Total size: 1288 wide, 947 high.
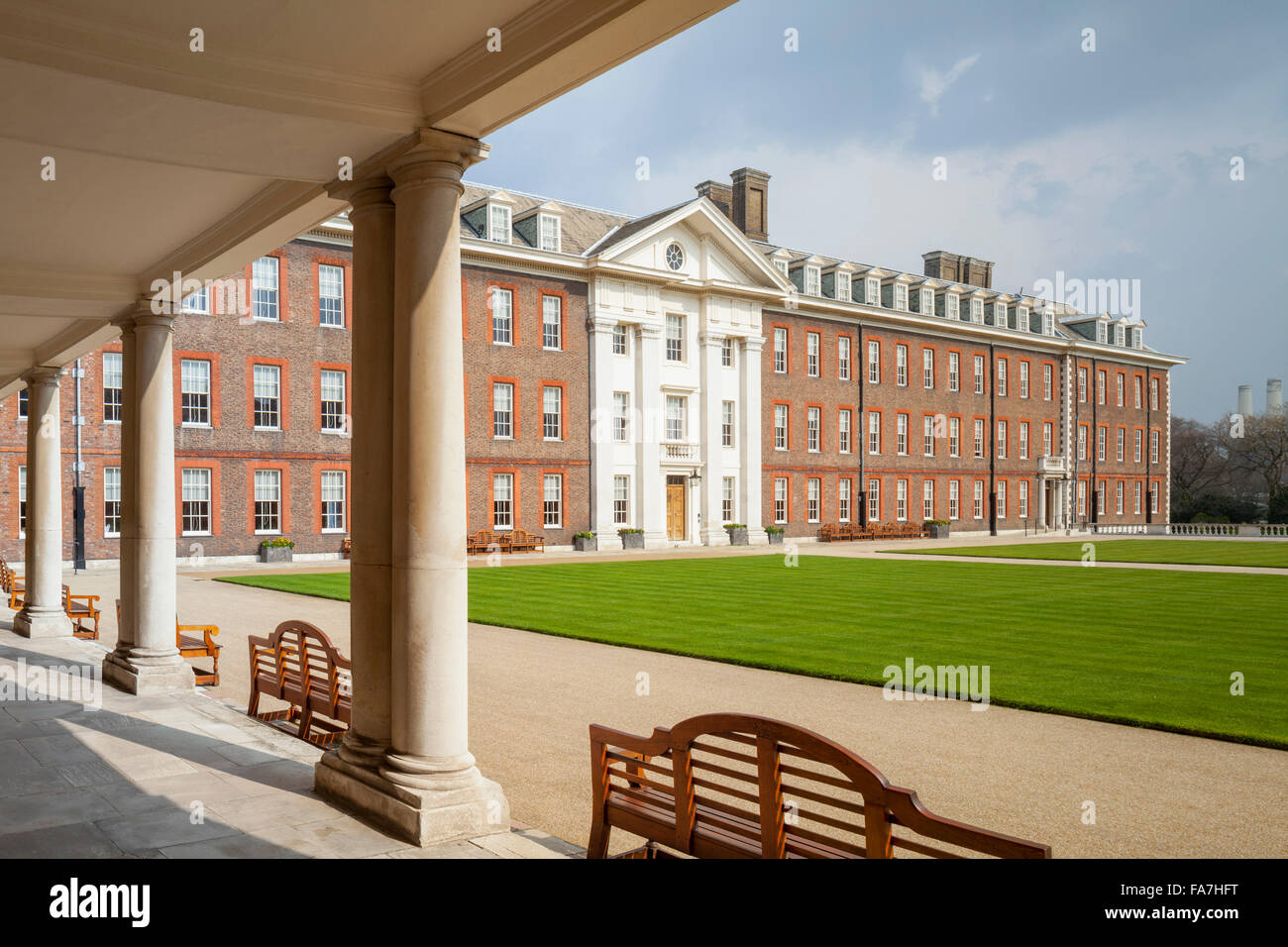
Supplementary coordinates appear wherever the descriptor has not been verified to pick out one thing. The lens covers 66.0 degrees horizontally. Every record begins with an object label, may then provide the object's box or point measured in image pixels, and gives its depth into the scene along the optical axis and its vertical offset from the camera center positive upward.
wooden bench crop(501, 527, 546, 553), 37.16 -1.82
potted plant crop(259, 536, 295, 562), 32.12 -1.77
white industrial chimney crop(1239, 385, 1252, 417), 77.31 +7.67
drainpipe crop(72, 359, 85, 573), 29.23 -0.75
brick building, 32.06 +4.25
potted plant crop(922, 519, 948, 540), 52.22 -1.99
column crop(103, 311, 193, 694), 10.16 -0.25
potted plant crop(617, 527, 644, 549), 40.59 -1.88
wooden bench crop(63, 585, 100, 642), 15.05 -1.80
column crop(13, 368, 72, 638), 14.70 -0.33
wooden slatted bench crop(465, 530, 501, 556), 35.84 -1.76
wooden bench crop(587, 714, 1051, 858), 3.52 -1.31
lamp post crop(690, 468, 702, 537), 43.62 +0.35
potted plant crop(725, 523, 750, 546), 44.19 -1.85
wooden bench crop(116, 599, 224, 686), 10.62 -1.69
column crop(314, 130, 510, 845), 5.70 +0.01
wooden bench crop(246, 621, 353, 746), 7.74 -1.65
